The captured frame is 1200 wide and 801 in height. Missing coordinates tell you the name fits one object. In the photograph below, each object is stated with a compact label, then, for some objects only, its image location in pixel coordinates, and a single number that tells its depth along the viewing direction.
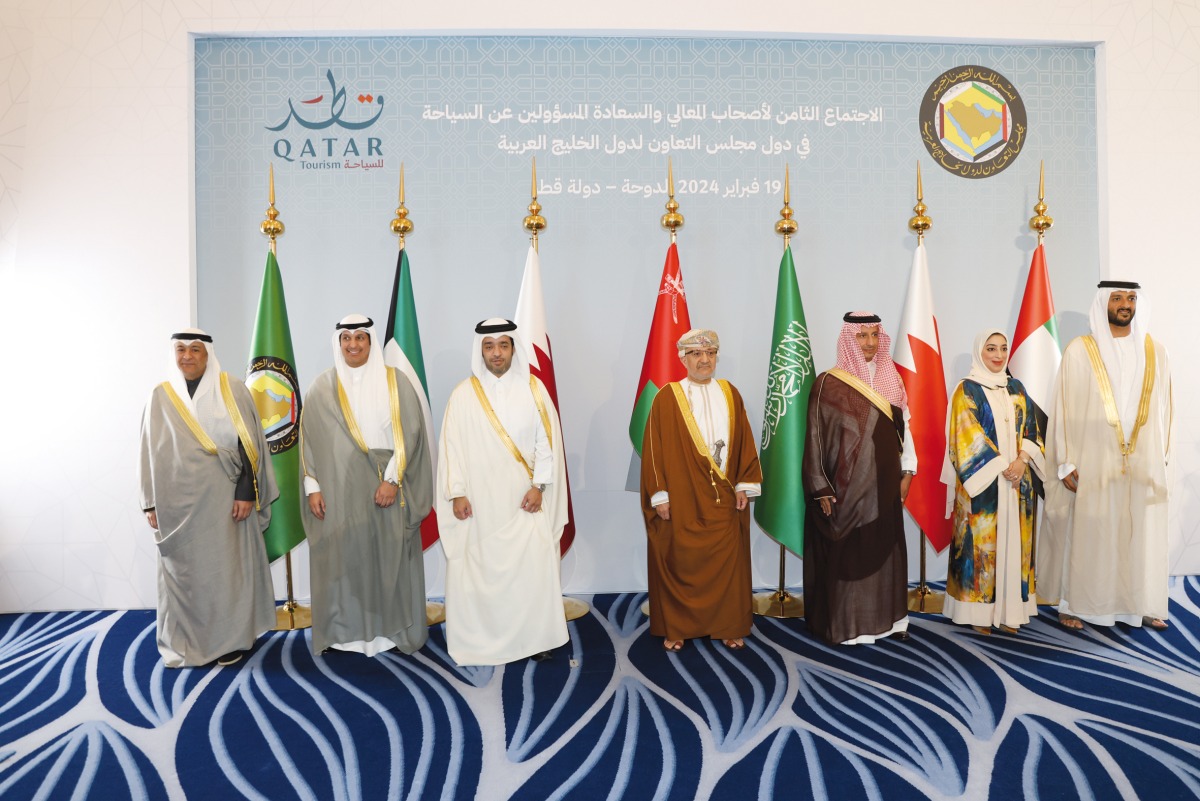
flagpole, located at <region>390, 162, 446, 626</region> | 4.05
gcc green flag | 3.83
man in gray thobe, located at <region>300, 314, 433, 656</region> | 3.48
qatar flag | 3.99
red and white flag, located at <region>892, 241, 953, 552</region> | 4.05
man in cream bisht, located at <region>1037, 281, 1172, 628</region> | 3.68
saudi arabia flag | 3.88
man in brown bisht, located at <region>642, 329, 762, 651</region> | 3.51
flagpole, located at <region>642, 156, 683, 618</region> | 4.22
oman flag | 4.01
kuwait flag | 3.97
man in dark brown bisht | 3.53
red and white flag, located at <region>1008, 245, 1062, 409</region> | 4.10
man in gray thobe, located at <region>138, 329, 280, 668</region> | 3.32
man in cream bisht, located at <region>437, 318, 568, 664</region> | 3.41
